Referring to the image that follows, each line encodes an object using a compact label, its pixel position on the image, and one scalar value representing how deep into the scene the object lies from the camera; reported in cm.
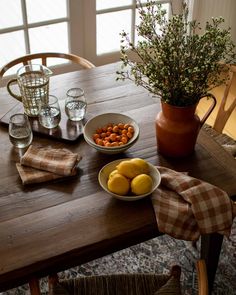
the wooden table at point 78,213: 132
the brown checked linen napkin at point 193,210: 142
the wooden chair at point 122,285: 145
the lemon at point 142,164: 151
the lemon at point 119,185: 145
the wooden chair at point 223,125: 224
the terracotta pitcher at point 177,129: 159
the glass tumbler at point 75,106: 182
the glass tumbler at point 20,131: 168
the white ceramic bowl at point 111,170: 145
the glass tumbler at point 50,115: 178
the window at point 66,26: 284
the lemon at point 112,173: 150
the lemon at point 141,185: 145
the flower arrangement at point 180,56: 145
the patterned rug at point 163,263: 204
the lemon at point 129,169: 148
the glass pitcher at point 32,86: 181
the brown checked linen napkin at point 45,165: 156
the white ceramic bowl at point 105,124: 164
